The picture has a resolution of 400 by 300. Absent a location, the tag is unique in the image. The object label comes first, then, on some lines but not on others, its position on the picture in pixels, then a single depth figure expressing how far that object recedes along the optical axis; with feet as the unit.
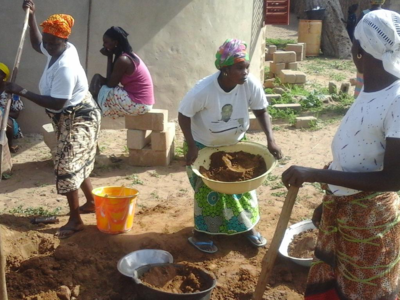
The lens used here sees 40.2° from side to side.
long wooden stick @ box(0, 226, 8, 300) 9.71
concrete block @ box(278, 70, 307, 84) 34.86
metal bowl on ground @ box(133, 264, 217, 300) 11.41
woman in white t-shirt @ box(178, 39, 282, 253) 12.93
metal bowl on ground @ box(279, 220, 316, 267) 13.19
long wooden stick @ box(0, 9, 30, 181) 12.04
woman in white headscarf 7.85
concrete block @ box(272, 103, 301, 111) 29.25
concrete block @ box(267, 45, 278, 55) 43.98
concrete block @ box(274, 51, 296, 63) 37.24
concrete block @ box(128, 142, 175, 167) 21.12
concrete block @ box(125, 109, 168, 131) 20.94
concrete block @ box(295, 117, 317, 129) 26.37
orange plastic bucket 14.51
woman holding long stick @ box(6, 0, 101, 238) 13.58
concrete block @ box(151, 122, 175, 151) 20.97
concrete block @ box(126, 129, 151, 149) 21.06
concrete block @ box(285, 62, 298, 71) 37.68
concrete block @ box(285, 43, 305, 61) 43.42
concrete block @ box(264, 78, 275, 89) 35.29
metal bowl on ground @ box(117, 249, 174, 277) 12.89
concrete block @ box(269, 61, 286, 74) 37.11
